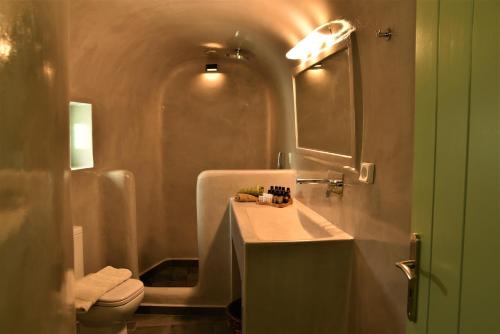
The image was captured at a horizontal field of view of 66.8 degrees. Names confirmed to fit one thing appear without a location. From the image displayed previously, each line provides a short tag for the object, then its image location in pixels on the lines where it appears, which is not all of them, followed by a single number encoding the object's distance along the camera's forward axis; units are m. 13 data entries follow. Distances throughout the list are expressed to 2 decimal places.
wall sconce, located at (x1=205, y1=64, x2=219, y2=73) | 4.05
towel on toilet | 2.22
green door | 0.70
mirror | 1.82
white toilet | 2.29
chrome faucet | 1.89
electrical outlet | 1.52
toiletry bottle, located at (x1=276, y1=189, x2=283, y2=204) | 2.69
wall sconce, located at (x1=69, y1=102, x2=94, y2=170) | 2.75
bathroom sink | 1.71
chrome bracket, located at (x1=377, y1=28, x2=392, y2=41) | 1.37
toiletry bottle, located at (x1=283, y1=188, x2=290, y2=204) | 2.70
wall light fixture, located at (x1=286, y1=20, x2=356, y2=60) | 1.80
